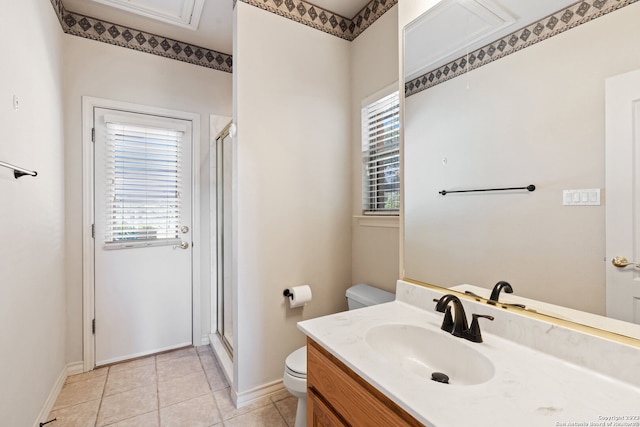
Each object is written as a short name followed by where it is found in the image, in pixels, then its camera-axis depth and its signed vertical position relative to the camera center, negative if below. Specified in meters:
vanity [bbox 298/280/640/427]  0.64 -0.43
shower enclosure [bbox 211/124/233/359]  2.39 -0.19
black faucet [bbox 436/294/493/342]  0.97 -0.38
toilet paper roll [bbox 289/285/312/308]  1.95 -0.55
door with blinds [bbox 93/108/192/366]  2.33 -0.17
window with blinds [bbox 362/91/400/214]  1.82 +0.39
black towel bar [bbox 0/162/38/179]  1.23 +0.20
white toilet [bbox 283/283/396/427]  1.48 -0.81
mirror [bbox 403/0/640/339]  0.81 +0.24
